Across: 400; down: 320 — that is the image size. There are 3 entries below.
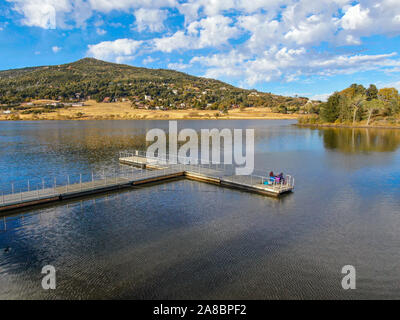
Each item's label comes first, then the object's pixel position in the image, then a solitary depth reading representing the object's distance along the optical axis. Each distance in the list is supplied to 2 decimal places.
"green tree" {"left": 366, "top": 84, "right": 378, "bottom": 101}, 118.62
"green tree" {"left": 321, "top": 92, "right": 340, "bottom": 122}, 106.62
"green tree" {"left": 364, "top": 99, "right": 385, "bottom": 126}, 93.81
